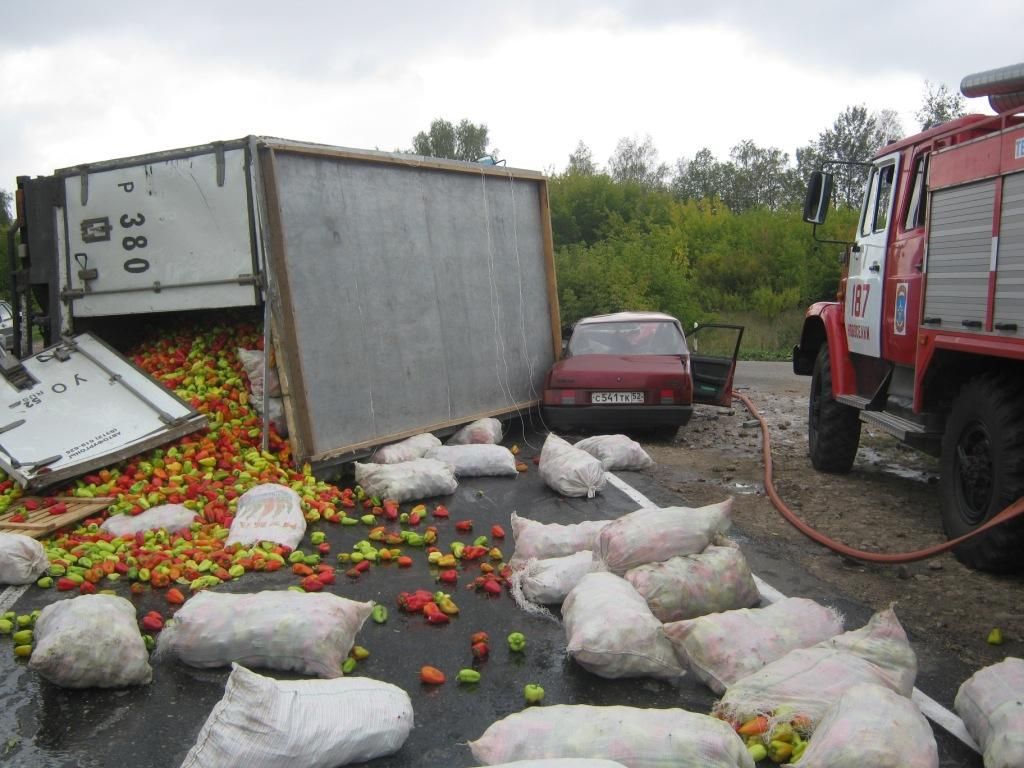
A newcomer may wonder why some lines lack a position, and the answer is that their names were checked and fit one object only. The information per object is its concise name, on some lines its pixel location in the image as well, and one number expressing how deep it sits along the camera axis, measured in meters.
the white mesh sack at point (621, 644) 3.76
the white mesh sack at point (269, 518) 5.62
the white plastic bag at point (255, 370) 7.58
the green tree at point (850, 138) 49.12
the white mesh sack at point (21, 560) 4.93
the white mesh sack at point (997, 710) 2.89
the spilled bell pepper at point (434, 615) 4.53
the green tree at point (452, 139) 54.19
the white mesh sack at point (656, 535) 4.61
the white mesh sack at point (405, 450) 7.81
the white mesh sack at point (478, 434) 8.88
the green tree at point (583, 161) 49.22
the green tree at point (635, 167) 53.88
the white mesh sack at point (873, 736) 2.76
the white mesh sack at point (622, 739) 2.83
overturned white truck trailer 7.21
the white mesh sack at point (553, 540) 5.19
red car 9.42
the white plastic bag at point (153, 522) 5.86
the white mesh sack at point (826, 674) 3.26
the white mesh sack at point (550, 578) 4.69
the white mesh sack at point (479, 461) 7.79
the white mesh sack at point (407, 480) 6.84
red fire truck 5.02
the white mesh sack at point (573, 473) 7.11
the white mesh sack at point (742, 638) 3.66
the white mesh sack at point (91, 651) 3.62
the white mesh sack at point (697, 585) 4.31
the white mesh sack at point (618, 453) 8.23
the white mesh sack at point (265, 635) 3.86
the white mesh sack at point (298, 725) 2.95
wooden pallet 5.77
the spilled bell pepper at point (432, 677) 3.85
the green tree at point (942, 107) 37.69
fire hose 4.78
